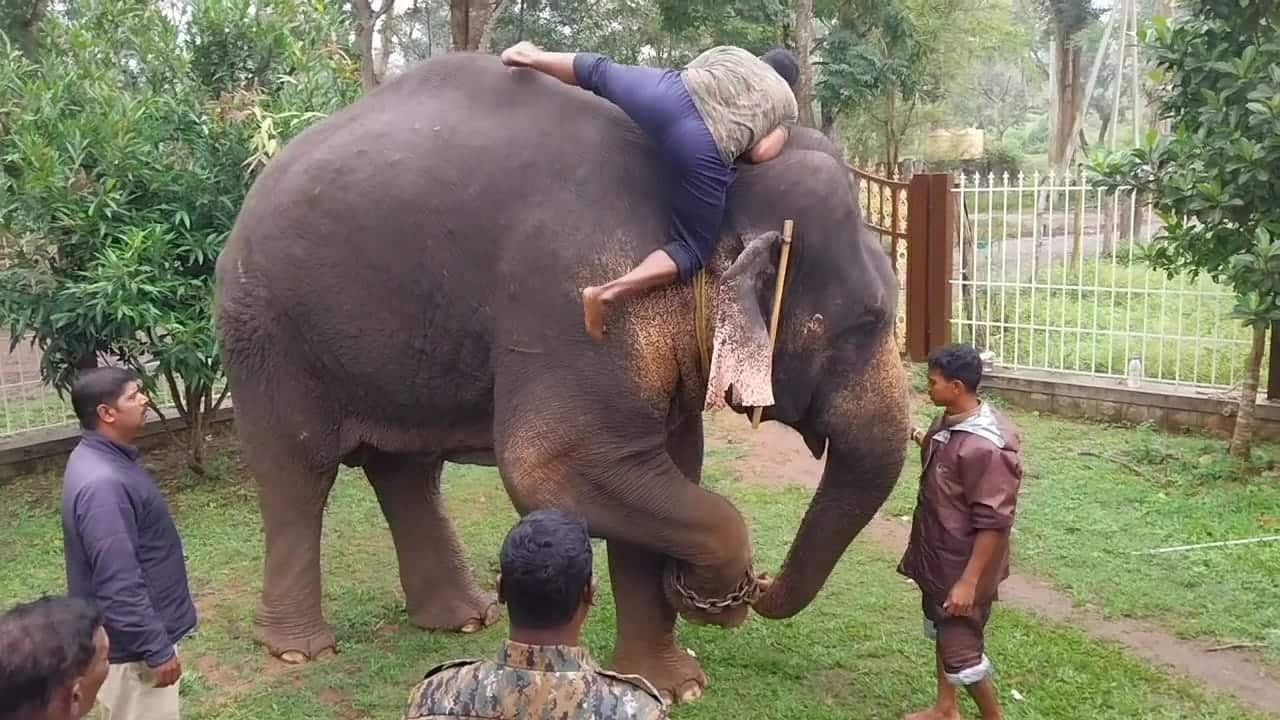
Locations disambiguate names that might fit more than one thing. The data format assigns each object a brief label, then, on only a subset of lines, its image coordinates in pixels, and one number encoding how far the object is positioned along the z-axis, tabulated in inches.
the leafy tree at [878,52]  778.8
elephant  144.1
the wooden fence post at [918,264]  392.5
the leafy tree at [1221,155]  238.1
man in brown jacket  136.8
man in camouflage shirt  77.9
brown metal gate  388.5
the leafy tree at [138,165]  250.5
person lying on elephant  136.6
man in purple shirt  120.0
